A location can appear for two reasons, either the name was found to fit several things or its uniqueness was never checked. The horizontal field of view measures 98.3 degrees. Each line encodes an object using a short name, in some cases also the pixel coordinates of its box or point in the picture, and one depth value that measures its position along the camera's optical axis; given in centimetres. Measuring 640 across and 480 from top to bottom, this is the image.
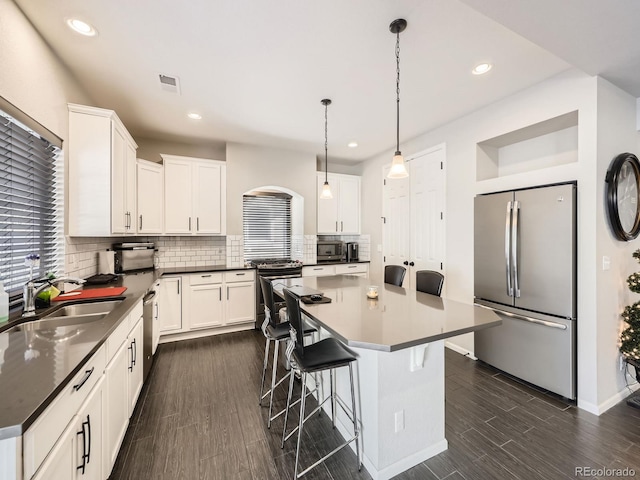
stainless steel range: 416
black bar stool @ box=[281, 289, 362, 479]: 164
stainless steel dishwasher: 254
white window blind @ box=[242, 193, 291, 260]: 479
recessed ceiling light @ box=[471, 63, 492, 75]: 234
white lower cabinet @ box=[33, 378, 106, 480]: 97
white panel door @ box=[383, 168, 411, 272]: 426
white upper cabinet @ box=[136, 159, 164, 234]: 358
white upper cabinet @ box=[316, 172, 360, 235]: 507
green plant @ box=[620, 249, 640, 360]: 233
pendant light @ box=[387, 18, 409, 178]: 212
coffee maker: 532
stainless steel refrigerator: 238
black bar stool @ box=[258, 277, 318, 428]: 214
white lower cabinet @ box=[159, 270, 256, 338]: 371
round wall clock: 231
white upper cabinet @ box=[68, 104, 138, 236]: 242
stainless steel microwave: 519
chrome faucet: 166
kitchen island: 154
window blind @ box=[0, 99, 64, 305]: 172
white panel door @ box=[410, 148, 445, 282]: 366
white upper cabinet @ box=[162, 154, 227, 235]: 396
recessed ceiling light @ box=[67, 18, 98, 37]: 188
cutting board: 202
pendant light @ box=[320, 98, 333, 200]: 298
